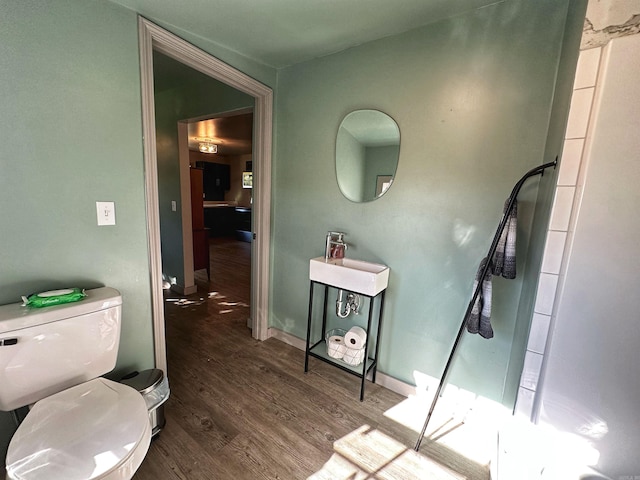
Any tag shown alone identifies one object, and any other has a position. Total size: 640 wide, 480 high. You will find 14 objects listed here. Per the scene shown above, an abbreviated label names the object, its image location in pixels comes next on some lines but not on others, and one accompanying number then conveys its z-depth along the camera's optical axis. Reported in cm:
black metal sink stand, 169
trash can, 126
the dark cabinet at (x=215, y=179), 791
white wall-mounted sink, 162
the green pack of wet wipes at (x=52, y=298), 106
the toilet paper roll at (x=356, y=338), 180
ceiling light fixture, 514
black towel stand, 112
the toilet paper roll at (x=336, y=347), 186
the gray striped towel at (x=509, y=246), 122
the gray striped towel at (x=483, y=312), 130
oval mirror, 170
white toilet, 81
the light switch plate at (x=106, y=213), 130
